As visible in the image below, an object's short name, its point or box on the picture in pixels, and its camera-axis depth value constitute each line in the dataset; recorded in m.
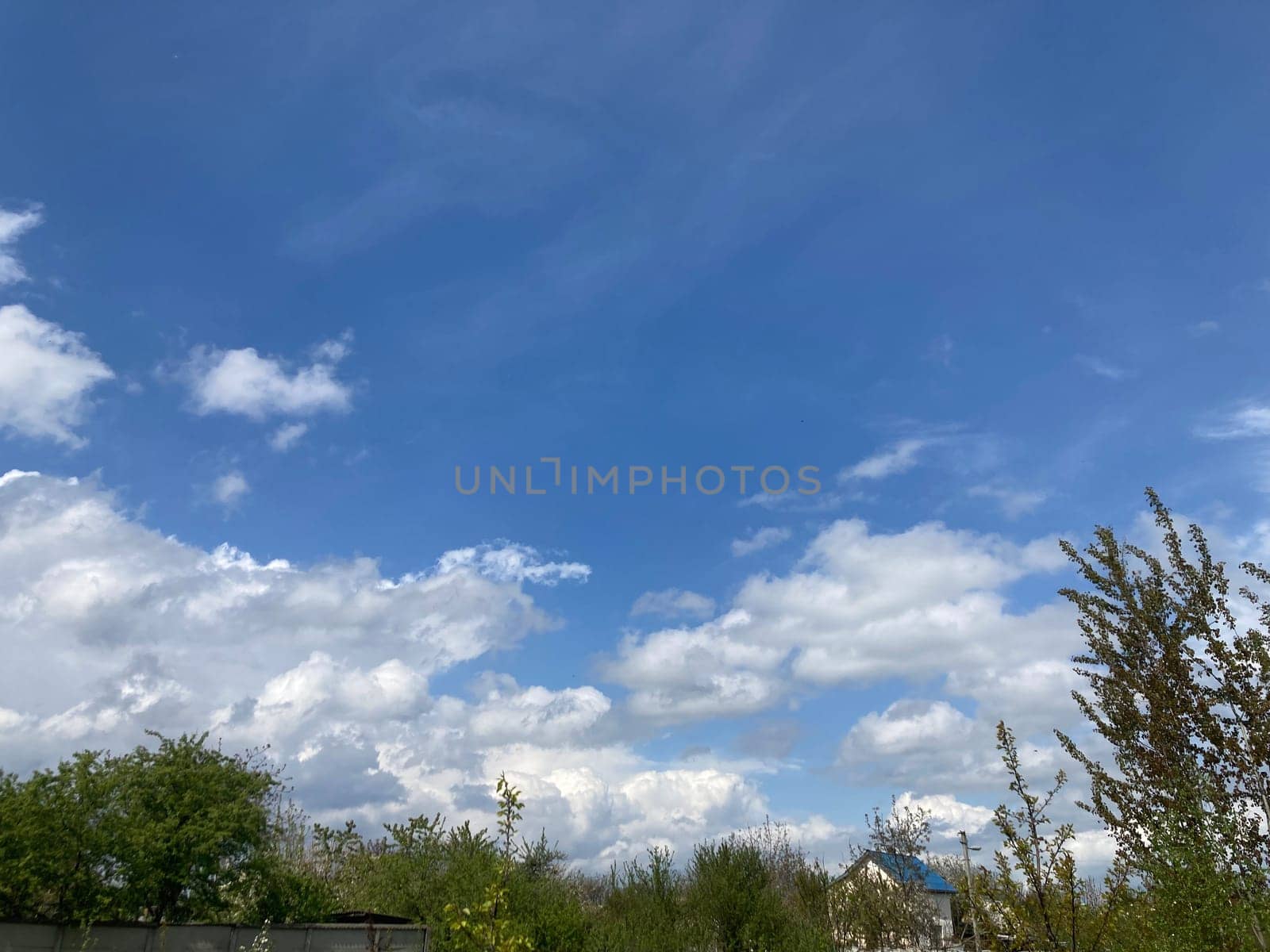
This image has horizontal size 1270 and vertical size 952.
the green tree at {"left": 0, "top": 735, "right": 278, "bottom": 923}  24.22
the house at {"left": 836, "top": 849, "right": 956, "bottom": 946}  32.78
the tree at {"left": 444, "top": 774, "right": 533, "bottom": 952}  6.51
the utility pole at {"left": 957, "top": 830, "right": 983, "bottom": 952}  11.30
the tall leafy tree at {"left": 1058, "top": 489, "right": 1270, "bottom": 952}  11.88
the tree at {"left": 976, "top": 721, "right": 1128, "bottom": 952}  10.16
